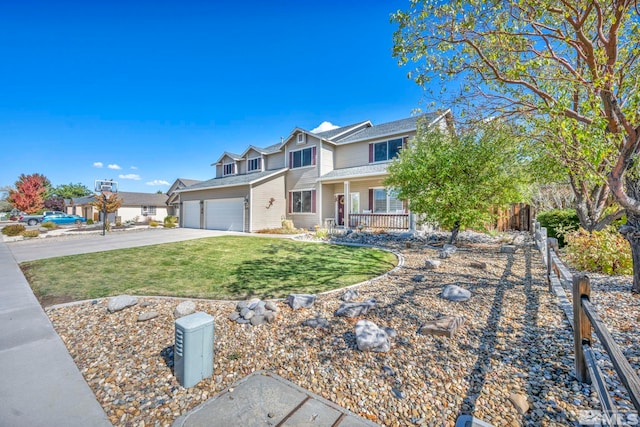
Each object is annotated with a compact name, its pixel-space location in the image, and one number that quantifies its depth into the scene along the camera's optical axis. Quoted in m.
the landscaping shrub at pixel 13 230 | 17.59
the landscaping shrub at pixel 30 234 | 16.81
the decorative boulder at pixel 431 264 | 6.98
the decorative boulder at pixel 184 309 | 4.26
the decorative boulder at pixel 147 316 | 4.12
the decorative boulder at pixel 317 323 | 3.81
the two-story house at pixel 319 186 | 15.98
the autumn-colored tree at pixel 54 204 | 44.75
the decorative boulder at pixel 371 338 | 3.15
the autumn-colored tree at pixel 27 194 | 34.19
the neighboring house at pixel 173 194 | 34.59
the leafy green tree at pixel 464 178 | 9.38
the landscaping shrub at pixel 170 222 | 24.87
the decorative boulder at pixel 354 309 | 4.11
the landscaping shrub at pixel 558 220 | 10.98
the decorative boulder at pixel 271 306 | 4.27
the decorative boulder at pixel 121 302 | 4.49
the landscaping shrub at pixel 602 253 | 6.04
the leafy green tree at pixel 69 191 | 60.59
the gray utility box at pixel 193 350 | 2.66
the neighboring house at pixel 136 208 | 35.39
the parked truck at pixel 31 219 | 28.88
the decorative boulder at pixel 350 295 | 4.83
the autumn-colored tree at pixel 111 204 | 22.79
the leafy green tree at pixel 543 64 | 4.10
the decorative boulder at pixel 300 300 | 4.49
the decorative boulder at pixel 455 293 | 4.67
